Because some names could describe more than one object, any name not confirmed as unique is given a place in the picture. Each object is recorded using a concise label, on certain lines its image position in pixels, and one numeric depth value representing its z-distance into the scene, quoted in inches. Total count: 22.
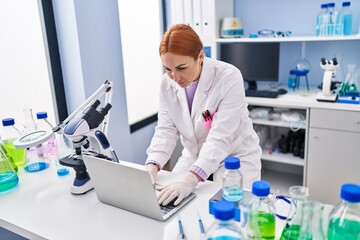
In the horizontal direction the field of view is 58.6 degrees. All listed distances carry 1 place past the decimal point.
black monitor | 106.0
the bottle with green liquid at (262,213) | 30.7
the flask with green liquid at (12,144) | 58.8
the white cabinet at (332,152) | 88.7
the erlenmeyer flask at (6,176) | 50.7
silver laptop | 39.1
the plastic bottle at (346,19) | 95.5
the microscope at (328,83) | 91.0
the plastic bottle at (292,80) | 108.6
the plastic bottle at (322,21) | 97.7
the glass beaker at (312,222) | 28.4
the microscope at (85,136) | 47.6
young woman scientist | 52.9
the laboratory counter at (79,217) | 39.2
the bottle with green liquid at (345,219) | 29.0
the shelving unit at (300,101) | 91.5
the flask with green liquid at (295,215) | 29.5
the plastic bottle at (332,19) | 96.3
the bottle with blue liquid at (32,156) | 58.6
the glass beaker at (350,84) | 94.0
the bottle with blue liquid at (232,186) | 44.1
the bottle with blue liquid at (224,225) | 25.6
